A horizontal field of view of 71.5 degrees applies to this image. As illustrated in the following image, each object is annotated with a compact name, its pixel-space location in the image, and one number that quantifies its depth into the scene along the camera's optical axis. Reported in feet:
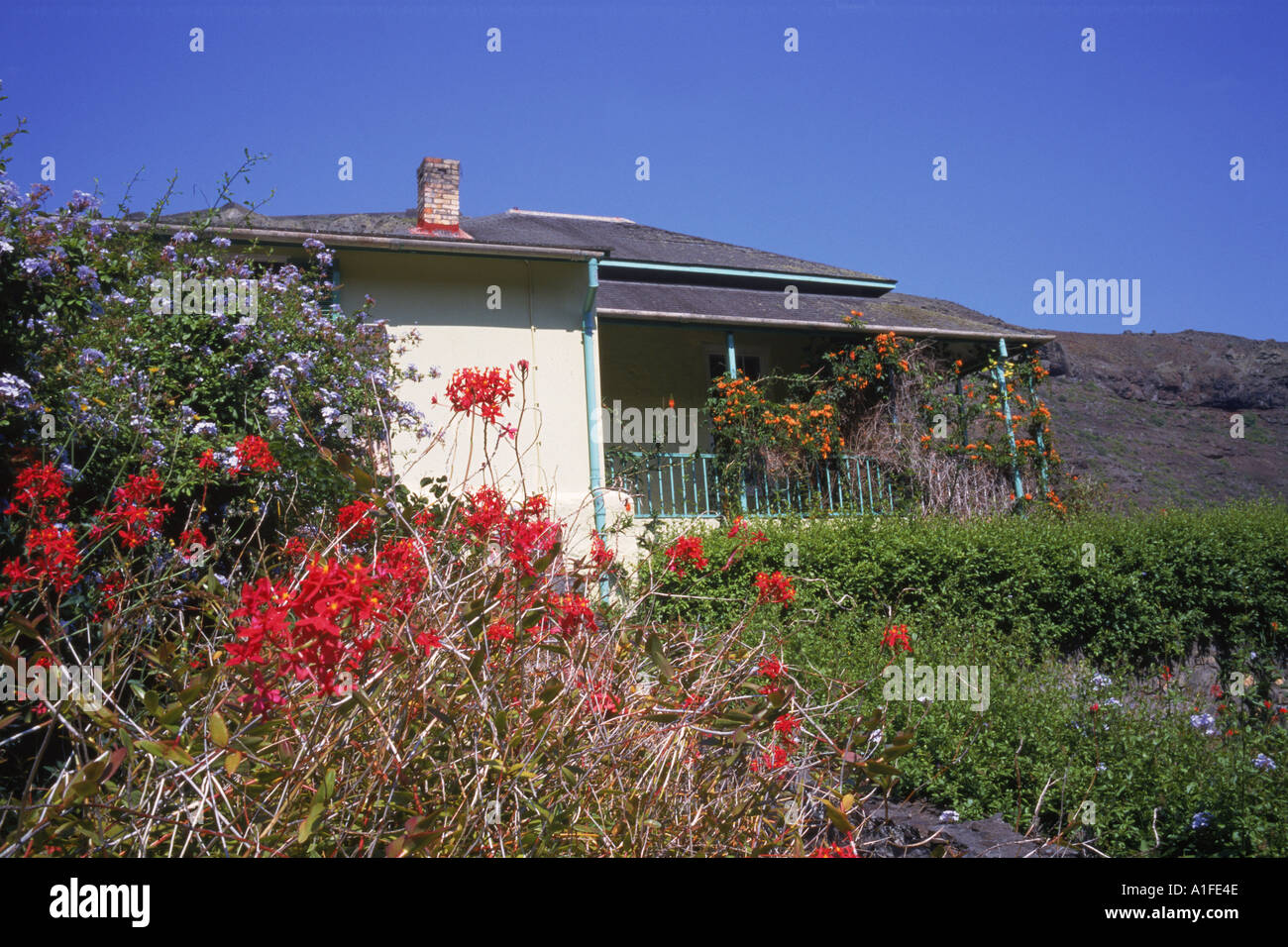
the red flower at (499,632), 7.64
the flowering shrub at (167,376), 11.62
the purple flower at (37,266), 11.51
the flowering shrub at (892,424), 37.88
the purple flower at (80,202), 18.44
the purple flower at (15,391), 10.80
